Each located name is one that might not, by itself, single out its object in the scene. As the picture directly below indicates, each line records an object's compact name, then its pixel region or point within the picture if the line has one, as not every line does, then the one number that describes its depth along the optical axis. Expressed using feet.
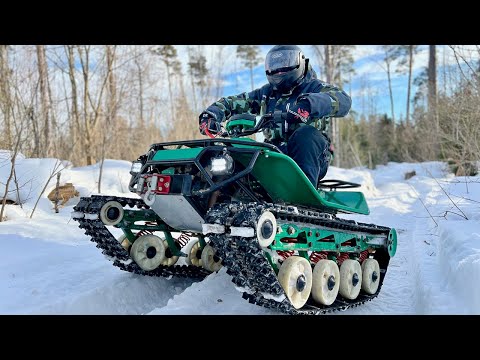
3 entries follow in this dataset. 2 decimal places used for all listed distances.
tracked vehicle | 9.29
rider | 11.54
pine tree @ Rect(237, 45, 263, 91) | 117.39
